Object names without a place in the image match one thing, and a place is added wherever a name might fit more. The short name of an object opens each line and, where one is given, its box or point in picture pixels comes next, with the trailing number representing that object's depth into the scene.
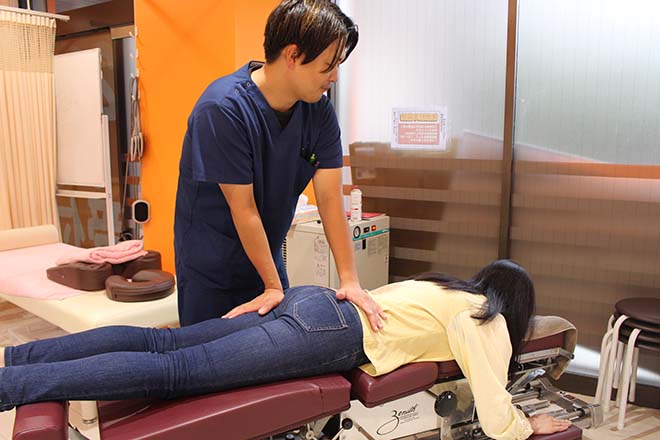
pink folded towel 2.64
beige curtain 3.46
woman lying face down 1.11
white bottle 2.84
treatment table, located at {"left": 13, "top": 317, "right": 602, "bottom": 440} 1.08
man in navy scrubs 1.29
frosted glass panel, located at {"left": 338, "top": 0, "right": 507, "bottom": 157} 2.67
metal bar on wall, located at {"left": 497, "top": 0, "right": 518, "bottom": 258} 2.55
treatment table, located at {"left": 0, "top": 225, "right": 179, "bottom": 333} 2.23
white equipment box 2.67
